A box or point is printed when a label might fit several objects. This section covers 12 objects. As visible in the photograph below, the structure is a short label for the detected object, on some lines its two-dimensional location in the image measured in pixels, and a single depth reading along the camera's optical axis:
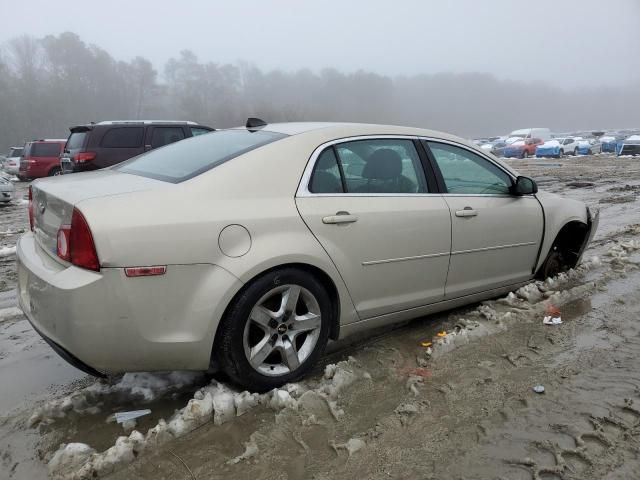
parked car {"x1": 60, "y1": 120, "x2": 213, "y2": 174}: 11.66
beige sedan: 2.50
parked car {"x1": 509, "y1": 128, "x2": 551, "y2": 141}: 53.04
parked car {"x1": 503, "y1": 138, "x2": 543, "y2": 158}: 36.22
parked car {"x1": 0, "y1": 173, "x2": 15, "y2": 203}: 13.16
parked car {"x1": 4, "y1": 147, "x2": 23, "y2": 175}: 24.23
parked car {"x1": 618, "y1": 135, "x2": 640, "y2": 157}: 31.28
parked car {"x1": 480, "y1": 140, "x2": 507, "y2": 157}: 38.88
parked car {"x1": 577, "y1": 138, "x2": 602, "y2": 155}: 37.59
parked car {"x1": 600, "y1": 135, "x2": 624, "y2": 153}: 39.62
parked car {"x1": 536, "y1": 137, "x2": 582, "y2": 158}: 34.20
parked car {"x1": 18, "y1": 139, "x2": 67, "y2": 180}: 20.45
